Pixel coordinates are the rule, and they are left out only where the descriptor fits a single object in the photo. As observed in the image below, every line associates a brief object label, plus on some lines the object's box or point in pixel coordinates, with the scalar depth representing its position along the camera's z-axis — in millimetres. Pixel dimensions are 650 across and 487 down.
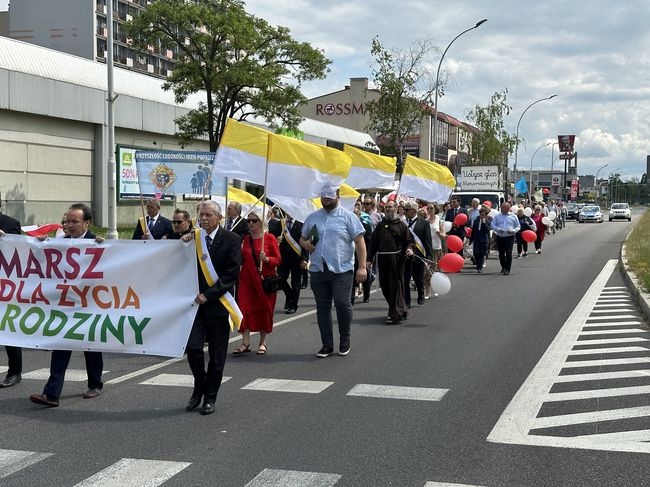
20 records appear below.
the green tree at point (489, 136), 64562
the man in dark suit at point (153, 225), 11500
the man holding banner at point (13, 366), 7984
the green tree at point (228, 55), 30266
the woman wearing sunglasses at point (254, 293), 9641
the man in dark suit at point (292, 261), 13500
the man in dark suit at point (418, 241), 13969
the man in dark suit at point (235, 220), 11445
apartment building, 66625
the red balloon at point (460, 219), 20969
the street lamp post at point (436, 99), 38938
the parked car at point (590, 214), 68562
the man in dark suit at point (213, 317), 6902
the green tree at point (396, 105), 41594
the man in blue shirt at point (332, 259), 9547
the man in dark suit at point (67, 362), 7086
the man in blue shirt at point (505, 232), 20406
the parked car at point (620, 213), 72562
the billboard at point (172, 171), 18259
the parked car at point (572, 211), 78875
